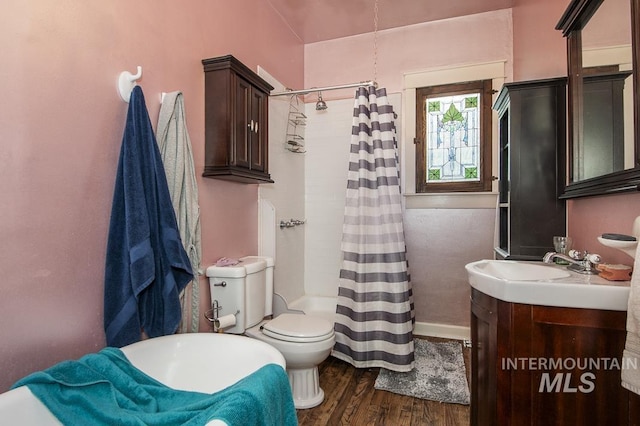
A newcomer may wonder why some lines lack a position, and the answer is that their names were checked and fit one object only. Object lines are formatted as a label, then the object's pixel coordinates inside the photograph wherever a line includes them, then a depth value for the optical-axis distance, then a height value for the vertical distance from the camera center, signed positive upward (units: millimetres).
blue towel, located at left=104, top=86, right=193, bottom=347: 1320 -132
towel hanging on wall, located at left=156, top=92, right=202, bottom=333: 1628 +155
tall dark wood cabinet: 1898 +276
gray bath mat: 2109 -1114
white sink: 1053 -255
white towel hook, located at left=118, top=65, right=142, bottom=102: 1441 +559
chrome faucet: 1320 -194
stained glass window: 3006 +668
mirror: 1208 +485
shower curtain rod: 2447 +923
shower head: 2870 +931
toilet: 1908 -678
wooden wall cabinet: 1911 +550
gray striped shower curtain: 2332 -290
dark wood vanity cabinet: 1075 -513
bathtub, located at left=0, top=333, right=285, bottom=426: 1238 -540
